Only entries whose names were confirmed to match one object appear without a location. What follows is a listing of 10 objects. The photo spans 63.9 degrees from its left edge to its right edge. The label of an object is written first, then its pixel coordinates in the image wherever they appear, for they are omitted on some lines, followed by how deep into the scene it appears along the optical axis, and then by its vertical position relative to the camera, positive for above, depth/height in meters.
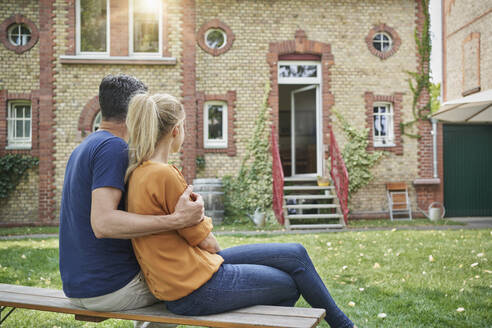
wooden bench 1.81 -0.73
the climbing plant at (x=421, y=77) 11.59 +2.61
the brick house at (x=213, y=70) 10.58 +2.67
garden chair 11.09 -0.98
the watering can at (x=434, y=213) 11.00 -1.34
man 1.82 -0.25
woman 1.85 -0.40
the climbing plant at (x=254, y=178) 10.70 -0.34
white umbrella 6.84 +1.07
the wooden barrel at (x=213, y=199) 9.78 -0.82
